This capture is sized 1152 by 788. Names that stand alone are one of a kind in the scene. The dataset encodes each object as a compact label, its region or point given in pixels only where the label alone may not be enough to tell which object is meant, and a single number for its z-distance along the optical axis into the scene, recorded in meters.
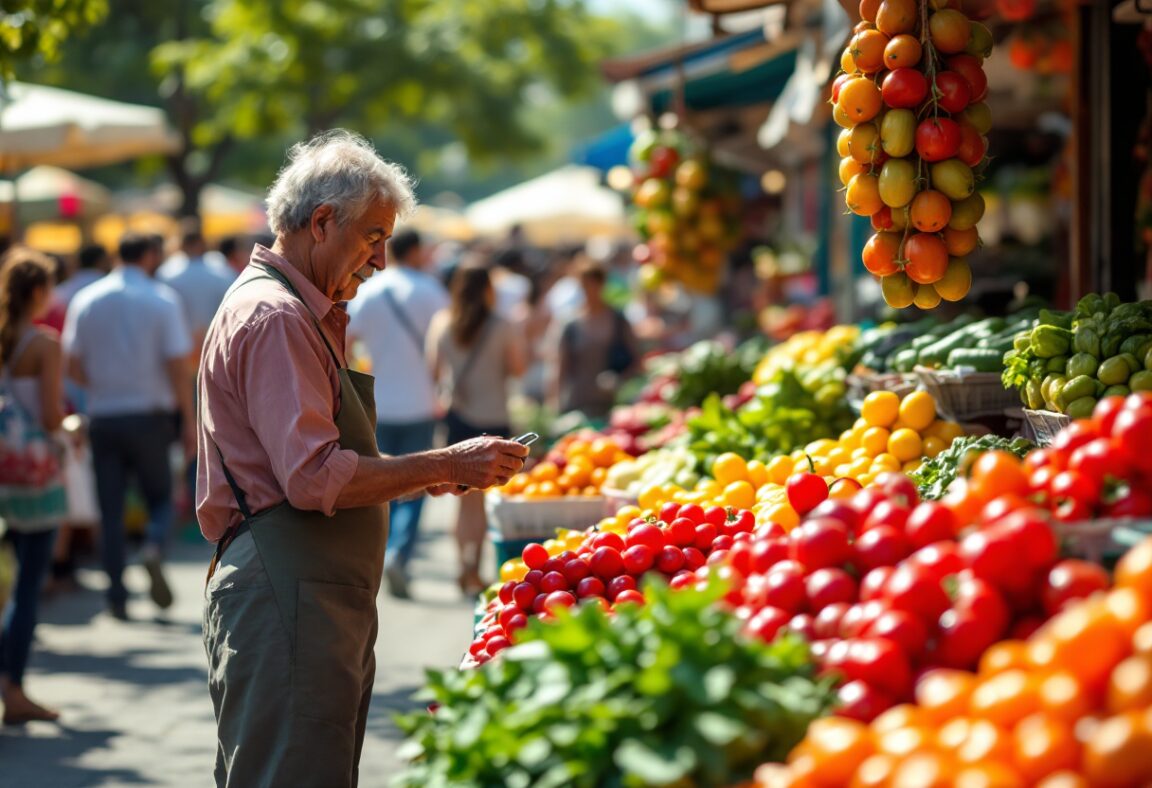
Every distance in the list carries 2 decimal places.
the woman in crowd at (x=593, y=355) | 9.58
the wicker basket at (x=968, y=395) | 4.53
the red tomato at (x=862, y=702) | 2.34
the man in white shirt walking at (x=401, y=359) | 8.62
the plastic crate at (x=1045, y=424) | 3.64
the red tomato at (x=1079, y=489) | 2.59
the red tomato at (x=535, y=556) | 3.69
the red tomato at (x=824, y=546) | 2.68
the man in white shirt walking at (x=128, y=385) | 8.08
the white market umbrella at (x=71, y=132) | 9.77
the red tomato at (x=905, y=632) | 2.38
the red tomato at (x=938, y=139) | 3.66
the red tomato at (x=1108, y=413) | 2.70
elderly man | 3.18
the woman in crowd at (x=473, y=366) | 8.55
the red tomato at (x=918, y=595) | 2.43
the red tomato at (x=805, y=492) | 3.50
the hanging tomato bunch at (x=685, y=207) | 8.95
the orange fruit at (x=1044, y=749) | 2.00
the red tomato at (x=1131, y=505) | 2.55
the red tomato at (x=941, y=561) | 2.48
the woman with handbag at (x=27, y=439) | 6.17
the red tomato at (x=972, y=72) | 3.77
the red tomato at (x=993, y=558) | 2.39
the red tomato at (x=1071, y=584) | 2.35
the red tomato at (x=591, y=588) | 3.48
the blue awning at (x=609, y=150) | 13.05
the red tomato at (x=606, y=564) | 3.56
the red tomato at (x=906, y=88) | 3.68
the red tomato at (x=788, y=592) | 2.65
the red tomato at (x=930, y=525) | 2.62
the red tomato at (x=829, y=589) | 2.61
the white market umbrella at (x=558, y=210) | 23.64
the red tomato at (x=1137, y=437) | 2.57
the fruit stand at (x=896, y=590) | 2.12
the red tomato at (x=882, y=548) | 2.62
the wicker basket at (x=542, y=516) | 5.73
